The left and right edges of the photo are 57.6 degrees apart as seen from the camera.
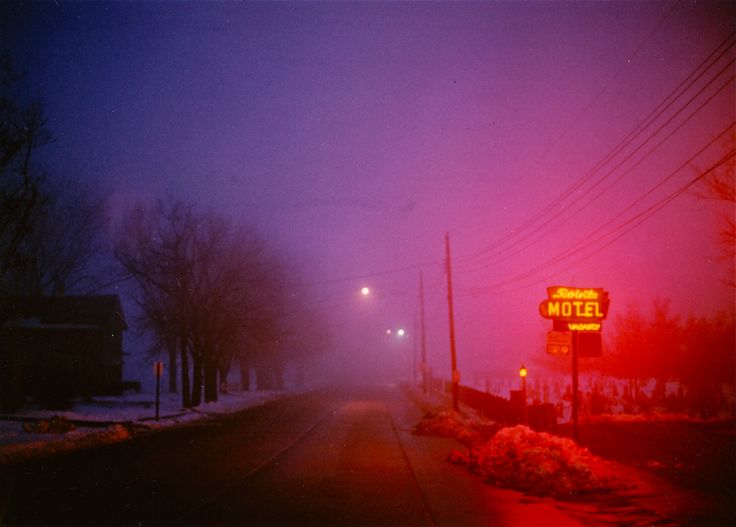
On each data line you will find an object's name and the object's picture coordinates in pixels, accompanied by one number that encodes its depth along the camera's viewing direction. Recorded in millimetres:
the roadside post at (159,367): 28656
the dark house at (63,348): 36812
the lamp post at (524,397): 22250
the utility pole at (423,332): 56738
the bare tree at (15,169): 21500
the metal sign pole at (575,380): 17516
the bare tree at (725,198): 18391
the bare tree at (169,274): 38281
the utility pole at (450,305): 34909
